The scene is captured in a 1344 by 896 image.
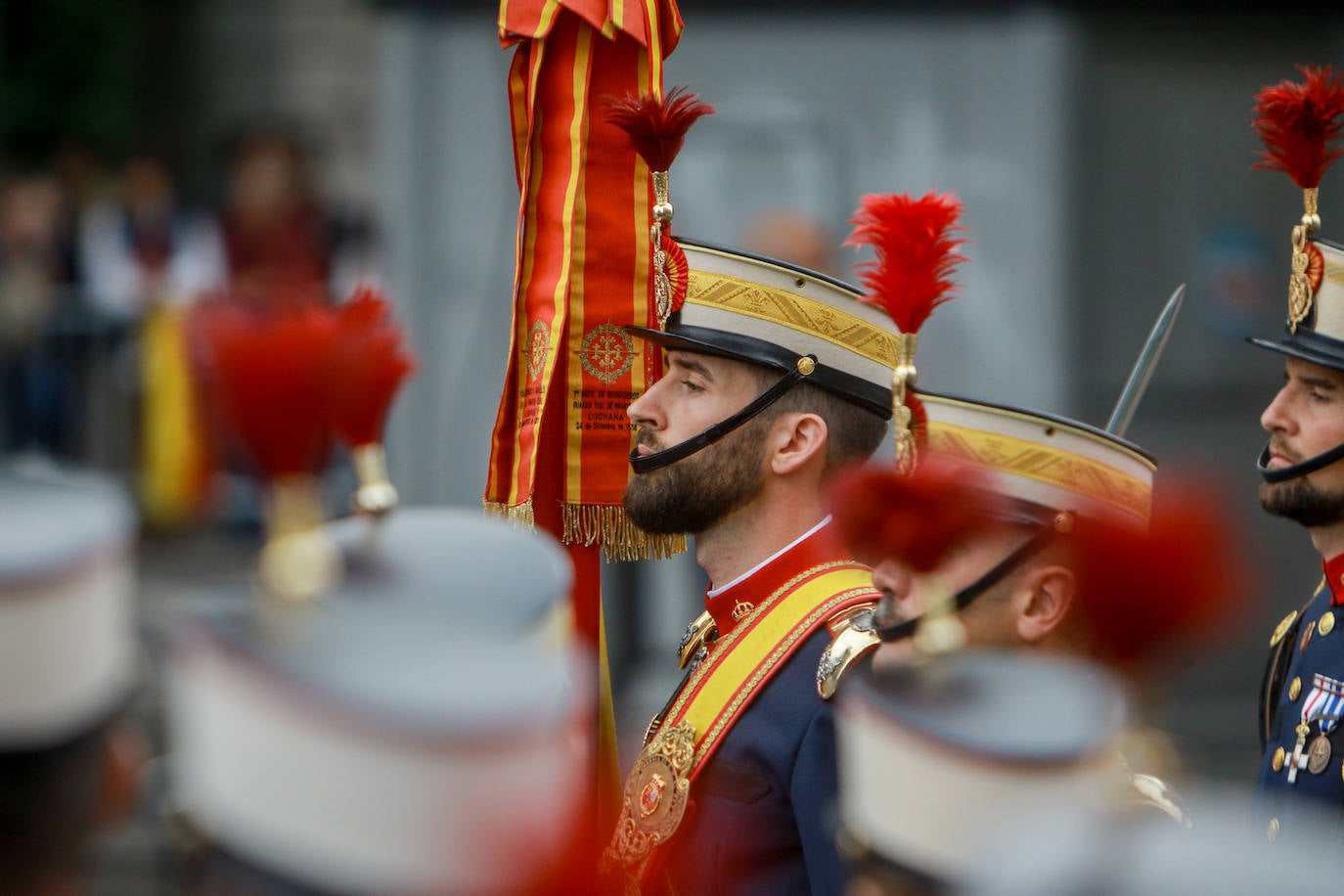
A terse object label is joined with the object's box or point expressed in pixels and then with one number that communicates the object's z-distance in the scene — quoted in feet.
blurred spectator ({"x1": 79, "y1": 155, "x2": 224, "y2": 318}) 61.11
